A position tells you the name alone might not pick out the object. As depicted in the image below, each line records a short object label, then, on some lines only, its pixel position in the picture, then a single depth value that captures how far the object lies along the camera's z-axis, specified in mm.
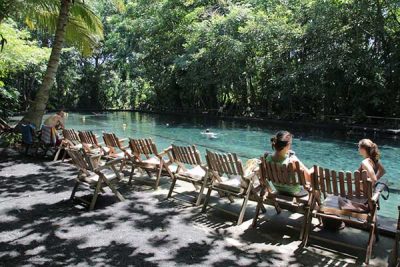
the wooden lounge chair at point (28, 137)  11156
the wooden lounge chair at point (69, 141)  10461
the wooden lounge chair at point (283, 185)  4941
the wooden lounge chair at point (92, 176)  6406
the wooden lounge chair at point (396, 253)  4016
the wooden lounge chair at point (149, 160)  7457
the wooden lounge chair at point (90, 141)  9531
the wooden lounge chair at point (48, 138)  10836
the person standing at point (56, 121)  10902
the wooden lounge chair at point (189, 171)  6617
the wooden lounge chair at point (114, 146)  8069
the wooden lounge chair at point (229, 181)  5656
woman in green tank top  5254
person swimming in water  20016
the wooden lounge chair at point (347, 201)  4367
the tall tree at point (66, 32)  11578
